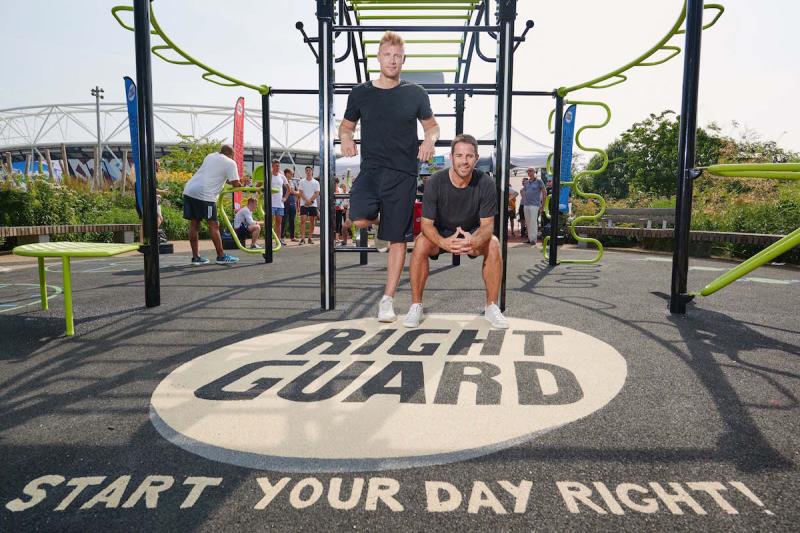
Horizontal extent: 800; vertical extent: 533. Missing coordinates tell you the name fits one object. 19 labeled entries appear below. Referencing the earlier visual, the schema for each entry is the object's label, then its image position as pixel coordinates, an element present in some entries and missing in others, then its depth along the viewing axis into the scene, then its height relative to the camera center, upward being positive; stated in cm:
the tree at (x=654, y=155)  2547 +301
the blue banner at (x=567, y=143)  596 +83
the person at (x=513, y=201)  1356 +37
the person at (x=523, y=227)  1190 -28
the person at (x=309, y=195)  1004 +35
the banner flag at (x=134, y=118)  363 +66
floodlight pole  1947 +389
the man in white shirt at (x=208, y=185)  617 +32
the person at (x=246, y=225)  794 -18
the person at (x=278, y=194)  936 +41
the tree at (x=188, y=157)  2497 +269
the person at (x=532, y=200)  978 +29
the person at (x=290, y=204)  1064 +19
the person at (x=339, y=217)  922 -6
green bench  289 -22
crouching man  309 -4
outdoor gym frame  342 +65
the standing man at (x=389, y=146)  317 +42
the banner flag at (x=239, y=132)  757 +119
